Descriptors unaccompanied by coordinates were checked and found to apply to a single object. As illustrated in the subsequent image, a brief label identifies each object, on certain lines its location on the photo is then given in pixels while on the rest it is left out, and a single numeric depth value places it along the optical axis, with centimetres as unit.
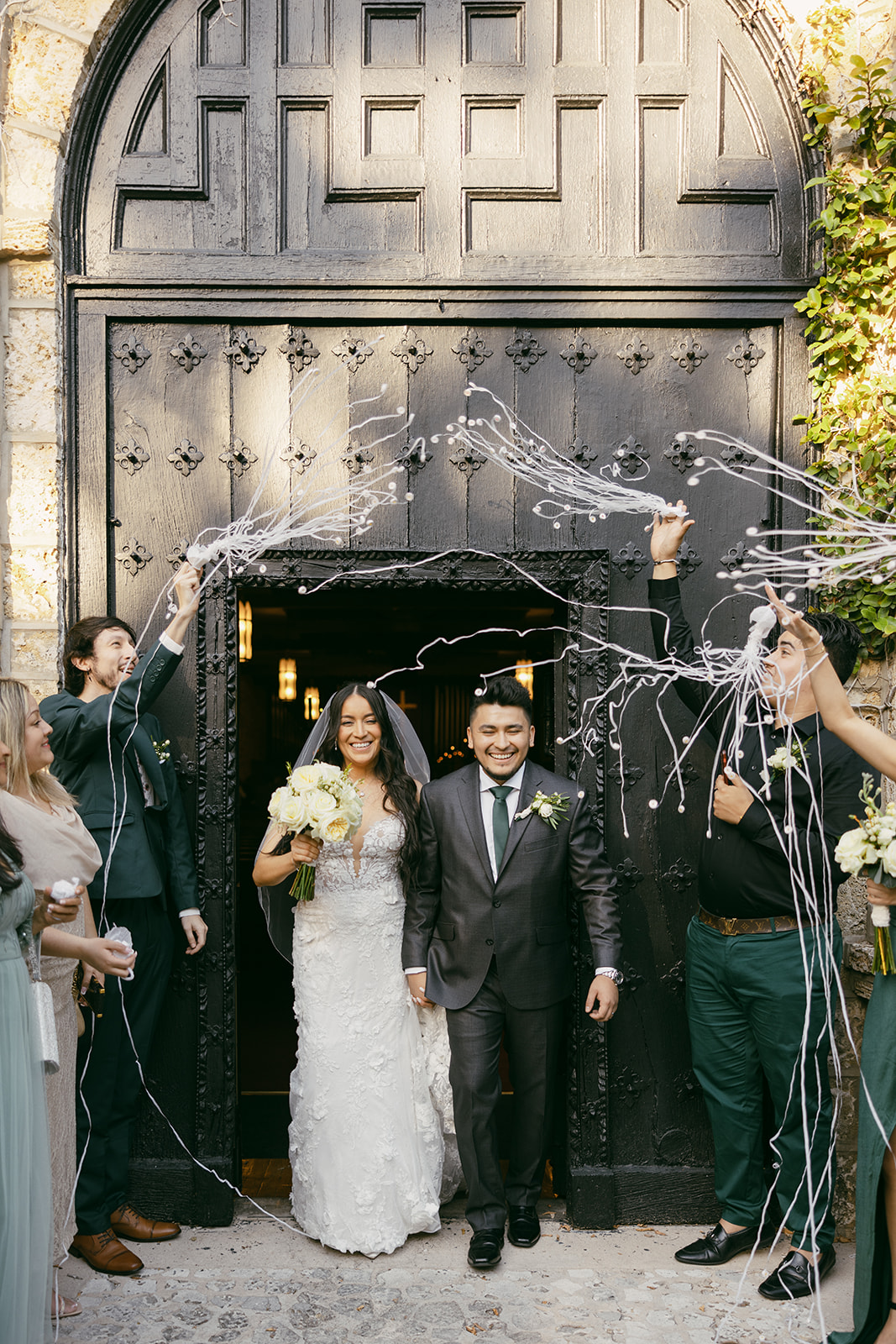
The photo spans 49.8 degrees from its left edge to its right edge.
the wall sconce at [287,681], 918
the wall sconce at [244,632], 548
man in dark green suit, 360
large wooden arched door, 403
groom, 371
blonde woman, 300
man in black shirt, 344
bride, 366
